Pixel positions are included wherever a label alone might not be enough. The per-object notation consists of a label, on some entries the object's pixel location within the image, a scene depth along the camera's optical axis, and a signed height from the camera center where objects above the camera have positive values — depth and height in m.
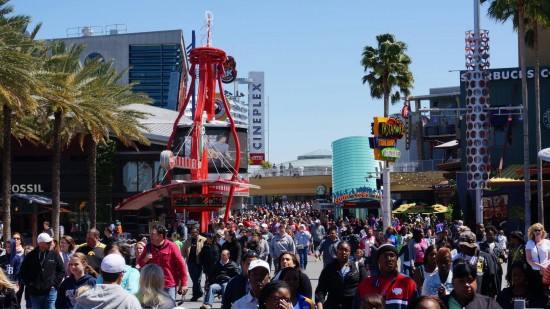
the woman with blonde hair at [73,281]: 10.07 -1.01
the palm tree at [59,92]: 32.31 +3.54
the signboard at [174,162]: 39.62 +1.26
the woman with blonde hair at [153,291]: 8.11 -0.90
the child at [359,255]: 12.88 -0.96
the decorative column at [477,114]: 36.34 +2.99
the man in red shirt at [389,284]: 7.92 -0.85
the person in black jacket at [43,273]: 12.70 -1.16
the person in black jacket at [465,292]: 6.96 -0.82
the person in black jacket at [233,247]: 18.14 -1.16
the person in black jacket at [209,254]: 18.86 -1.36
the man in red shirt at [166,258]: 12.34 -0.93
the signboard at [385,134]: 36.69 +2.15
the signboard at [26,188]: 53.12 +0.17
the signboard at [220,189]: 43.56 -0.01
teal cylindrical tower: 55.75 +1.46
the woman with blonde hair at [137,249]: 14.25 -0.95
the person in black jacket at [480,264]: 10.23 -0.88
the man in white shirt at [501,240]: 24.49 -1.46
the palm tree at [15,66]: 26.45 +3.67
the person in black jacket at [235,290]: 8.90 -0.99
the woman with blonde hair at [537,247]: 12.09 -0.82
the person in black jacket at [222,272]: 15.22 -1.43
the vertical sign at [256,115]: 117.60 +10.63
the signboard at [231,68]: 68.29 +9.14
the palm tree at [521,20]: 35.72 +6.59
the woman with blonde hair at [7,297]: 8.70 -1.01
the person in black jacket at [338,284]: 10.12 -1.07
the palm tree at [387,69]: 51.00 +6.64
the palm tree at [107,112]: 36.53 +3.37
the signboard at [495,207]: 46.34 -1.08
